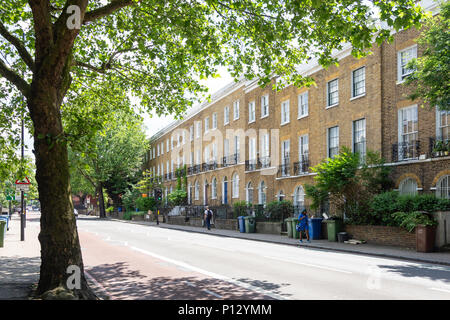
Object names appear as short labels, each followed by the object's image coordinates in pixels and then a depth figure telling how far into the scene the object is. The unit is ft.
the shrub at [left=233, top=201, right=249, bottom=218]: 111.75
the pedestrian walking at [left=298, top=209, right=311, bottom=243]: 73.05
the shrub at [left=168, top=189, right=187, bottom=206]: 172.48
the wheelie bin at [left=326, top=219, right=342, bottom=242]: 73.82
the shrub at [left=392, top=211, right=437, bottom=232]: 56.90
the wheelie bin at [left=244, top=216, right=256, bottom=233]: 100.48
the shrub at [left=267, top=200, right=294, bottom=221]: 93.81
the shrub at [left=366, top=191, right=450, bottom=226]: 60.80
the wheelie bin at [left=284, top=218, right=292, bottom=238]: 83.52
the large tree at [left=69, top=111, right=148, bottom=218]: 206.69
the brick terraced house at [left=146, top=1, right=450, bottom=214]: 71.10
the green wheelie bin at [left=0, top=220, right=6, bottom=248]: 59.38
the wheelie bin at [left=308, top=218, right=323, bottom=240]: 79.20
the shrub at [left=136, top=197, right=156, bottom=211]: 192.95
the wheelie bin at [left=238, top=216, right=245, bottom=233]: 102.25
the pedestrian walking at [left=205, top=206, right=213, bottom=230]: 115.34
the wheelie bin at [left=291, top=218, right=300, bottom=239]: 81.71
